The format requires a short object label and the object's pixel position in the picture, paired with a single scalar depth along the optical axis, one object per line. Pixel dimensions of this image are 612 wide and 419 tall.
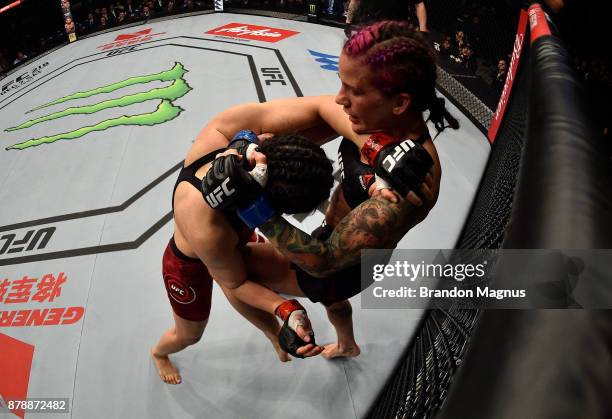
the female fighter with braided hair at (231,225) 1.12
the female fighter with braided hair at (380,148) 1.13
